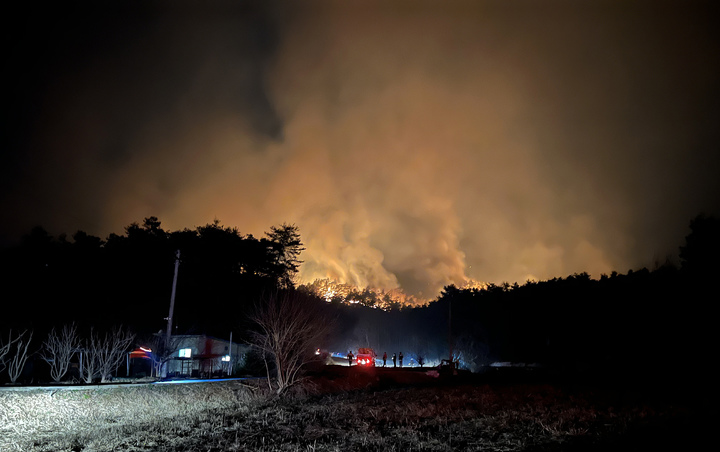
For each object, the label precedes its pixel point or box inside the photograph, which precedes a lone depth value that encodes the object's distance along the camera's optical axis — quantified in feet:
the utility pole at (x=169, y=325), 97.04
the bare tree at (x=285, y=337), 84.64
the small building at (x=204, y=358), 108.58
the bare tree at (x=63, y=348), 80.79
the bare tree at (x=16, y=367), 77.16
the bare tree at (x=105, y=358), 81.51
